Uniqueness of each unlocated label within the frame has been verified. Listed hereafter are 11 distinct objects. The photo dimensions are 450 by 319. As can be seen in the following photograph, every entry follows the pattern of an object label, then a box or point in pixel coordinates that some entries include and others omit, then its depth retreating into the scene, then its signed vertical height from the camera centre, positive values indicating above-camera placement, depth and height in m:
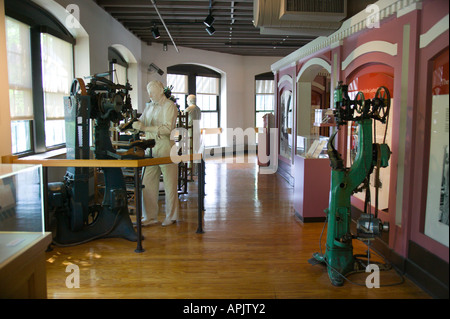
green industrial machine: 3.85 -0.59
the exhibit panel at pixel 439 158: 3.08 -0.31
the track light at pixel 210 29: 8.46 +1.78
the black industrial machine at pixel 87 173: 4.69 -0.66
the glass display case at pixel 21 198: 2.54 -0.52
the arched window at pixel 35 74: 5.25 +0.58
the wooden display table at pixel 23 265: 2.31 -0.87
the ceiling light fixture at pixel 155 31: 8.92 +1.83
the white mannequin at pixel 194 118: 9.28 -0.03
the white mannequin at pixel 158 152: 5.50 -0.47
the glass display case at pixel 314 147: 5.88 -0.43
